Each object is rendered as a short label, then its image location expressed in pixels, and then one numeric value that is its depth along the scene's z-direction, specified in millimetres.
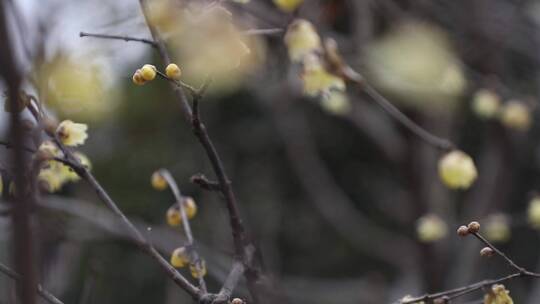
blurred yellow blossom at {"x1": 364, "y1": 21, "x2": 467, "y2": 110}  1720
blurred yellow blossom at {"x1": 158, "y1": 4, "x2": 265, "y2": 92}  1176
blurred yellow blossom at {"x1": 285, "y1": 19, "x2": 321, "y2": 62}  1327
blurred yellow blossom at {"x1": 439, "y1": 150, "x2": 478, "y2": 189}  1362
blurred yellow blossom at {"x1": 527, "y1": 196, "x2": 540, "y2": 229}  1541
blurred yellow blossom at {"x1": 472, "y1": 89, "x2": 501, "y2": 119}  1762
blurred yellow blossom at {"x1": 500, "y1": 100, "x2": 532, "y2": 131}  1760
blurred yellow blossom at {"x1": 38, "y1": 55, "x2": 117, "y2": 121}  1221
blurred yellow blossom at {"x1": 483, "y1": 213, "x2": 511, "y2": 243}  1831
